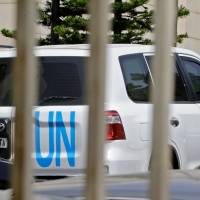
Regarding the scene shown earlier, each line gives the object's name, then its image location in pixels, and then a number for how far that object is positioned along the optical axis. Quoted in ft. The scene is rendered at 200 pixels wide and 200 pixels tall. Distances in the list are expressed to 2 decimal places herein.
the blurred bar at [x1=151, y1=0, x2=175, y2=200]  35.01
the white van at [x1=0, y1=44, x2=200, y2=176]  76.19
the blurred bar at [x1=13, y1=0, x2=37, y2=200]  34.94
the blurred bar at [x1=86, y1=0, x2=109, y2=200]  34.62
